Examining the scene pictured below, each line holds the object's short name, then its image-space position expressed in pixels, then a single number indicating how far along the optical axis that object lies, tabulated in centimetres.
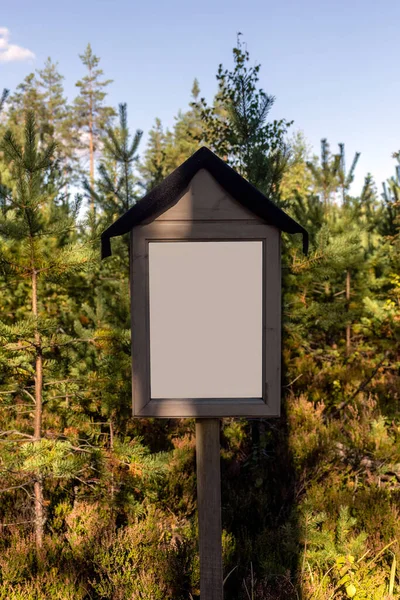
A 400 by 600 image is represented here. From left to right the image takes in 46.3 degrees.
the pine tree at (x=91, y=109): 2906
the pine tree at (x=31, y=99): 2911
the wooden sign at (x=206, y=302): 204
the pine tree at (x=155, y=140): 3649
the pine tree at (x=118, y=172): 593
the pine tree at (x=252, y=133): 555
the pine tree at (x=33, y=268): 369
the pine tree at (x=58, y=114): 2928
